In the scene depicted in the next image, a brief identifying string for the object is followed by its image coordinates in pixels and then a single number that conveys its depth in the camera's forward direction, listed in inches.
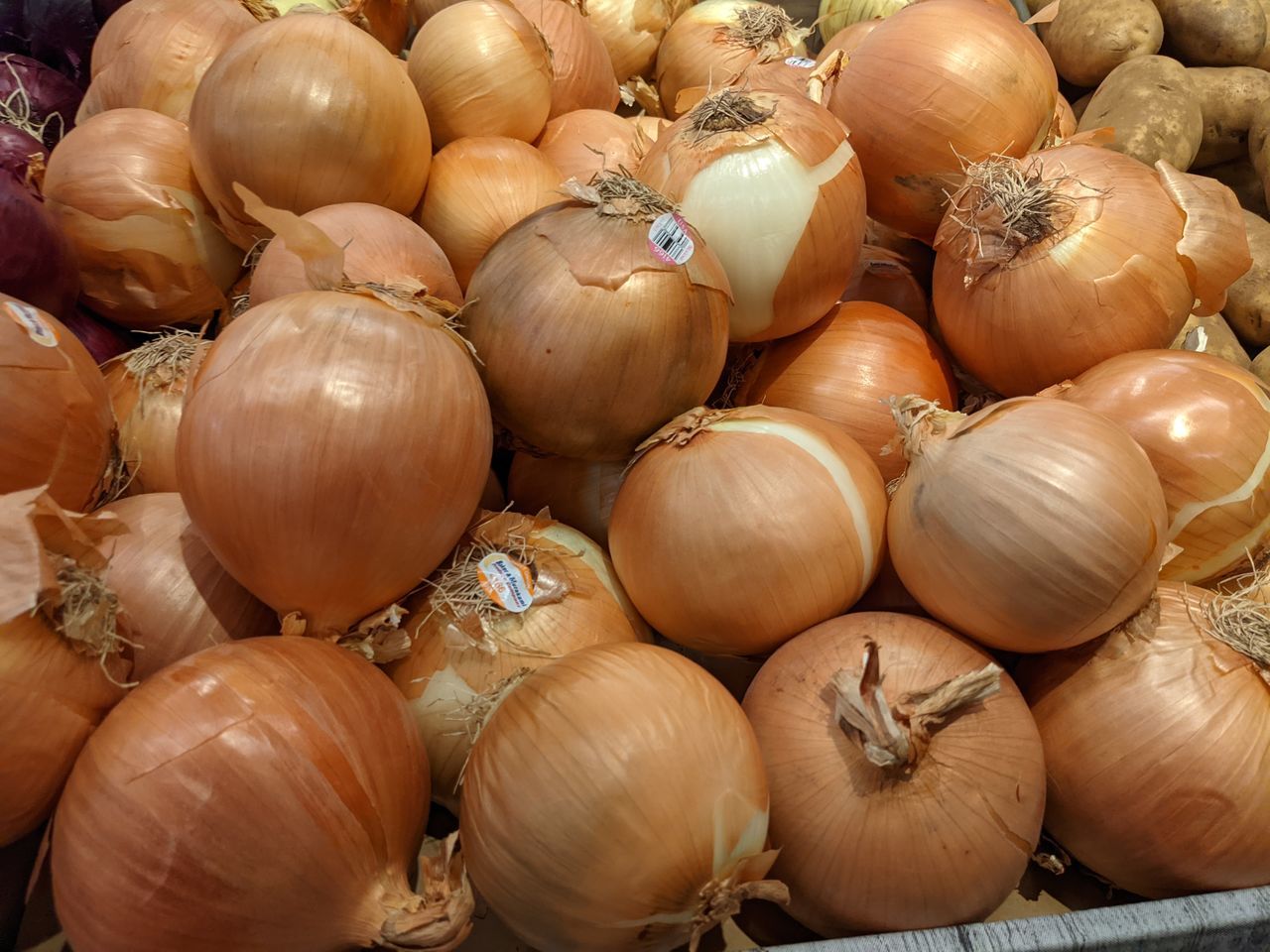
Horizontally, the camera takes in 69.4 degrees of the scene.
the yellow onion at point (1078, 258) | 13.7
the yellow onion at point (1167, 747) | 10.9
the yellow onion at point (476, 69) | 17.9
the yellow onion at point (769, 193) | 13.8
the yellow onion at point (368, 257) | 13.1
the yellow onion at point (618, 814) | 9.1
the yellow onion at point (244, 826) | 8.8
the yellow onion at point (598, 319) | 12.2
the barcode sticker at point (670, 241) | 12.4
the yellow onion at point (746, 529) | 11.8
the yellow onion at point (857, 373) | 14.6
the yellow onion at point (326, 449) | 10.4
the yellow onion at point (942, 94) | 15.1
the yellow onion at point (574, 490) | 14.9
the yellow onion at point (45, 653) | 9.5
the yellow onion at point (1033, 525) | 10.7
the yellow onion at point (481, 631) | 12.0
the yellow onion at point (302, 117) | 14.1
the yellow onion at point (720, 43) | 23.8
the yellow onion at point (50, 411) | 11.2
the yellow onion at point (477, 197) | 16.5
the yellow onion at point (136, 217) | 15.5
